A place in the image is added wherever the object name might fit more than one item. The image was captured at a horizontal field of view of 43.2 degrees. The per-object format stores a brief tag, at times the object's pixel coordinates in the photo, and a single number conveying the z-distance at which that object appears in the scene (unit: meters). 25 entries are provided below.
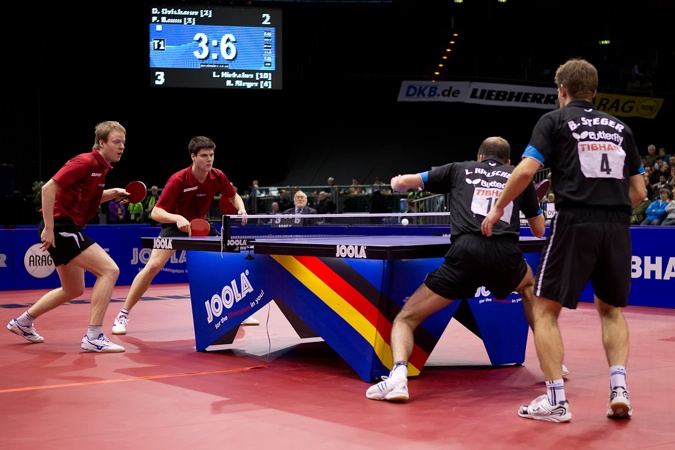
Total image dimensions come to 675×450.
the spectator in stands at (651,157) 20.60
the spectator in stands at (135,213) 20.12
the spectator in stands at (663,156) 20.51
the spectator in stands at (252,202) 19.94
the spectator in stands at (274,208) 19.25
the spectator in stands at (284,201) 19.73
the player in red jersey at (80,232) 6.91
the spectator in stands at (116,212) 19.81
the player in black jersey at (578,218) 4.48
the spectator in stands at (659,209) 14.70
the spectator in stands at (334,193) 19.95
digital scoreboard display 18.39
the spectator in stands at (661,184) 16.81
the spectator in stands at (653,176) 18.97
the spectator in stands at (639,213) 16.09
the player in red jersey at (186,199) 7.78
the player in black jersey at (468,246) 5.23
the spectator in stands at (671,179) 16.94
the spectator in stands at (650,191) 17.85
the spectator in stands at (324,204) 19.31
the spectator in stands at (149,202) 19.52
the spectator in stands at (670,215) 13.94
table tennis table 5.61
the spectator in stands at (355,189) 20.75
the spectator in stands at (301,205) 14.99
